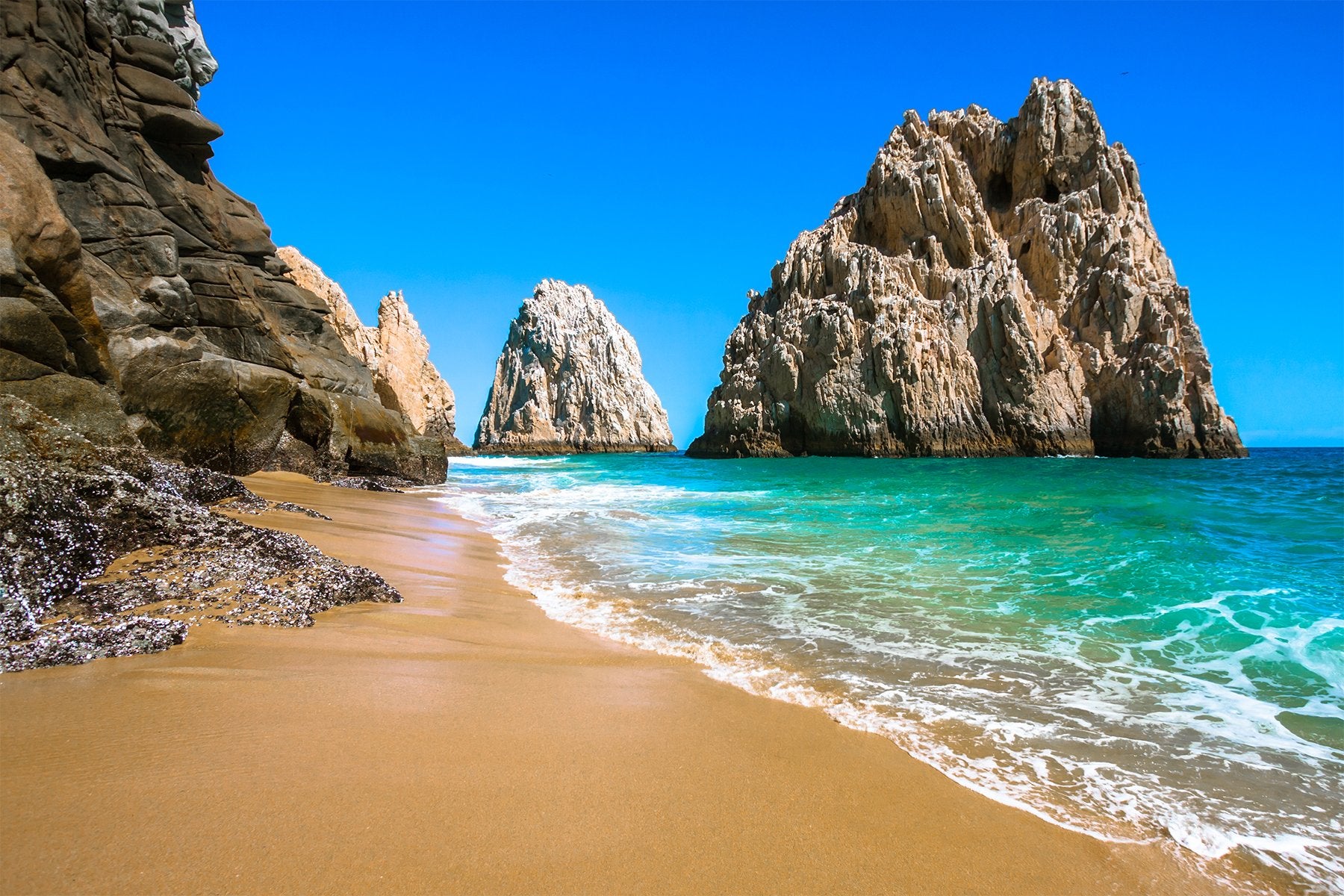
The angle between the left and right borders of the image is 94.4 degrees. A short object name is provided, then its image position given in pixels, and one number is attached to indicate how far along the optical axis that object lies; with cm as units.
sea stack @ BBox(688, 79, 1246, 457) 4316
